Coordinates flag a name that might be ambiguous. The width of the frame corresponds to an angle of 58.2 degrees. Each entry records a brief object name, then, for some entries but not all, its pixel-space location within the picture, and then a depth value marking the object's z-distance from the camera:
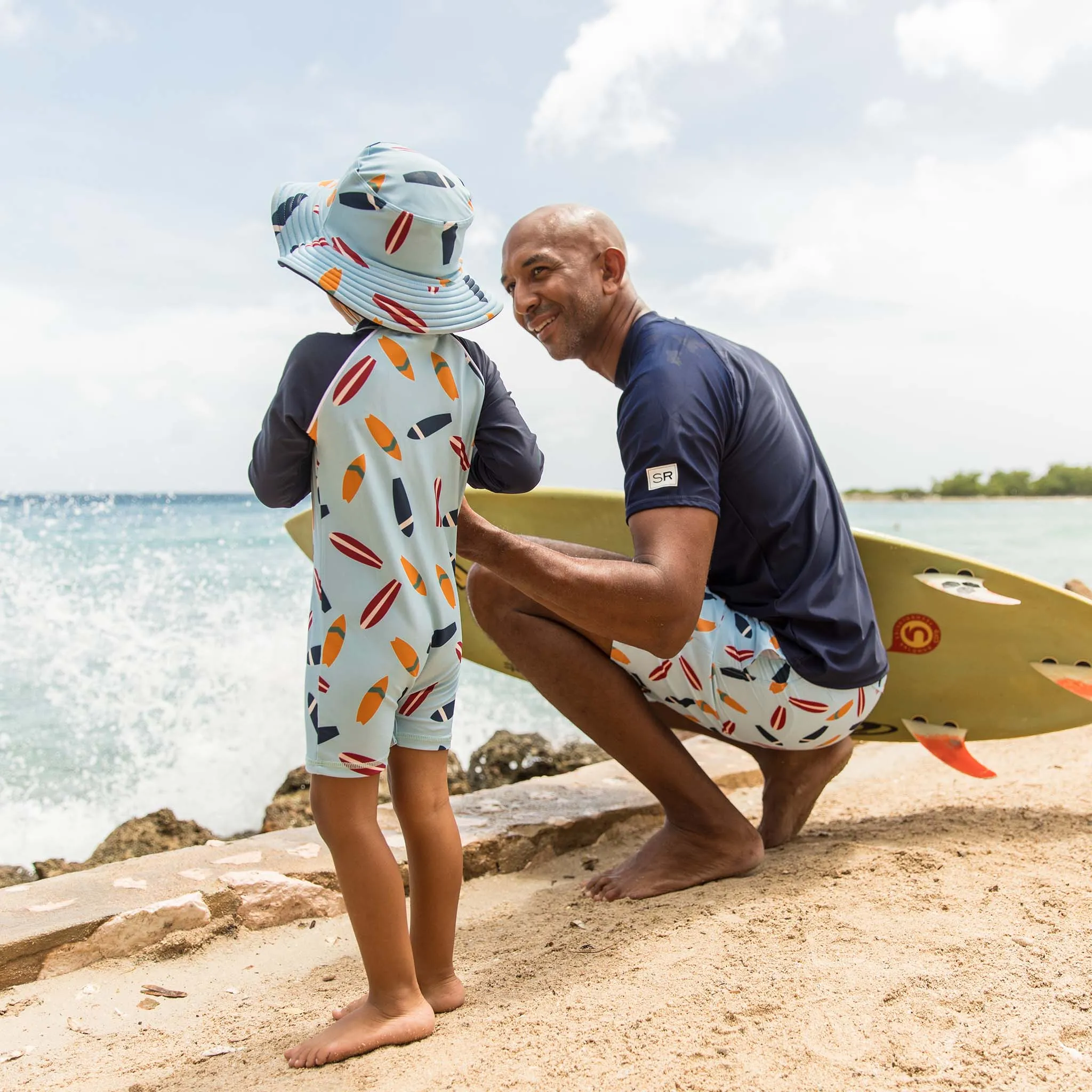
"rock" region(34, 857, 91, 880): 2.85
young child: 1.42
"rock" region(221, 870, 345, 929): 2.14
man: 1.82
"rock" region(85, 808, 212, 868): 2.96
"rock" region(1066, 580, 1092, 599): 4.49
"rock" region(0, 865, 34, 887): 2.83
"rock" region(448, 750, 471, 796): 3.56
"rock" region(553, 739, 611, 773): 3.87
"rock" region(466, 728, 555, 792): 3.86
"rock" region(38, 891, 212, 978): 1.93
